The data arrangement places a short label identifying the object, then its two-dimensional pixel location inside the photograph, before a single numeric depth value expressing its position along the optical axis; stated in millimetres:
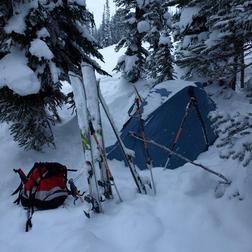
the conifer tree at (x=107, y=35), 79150
